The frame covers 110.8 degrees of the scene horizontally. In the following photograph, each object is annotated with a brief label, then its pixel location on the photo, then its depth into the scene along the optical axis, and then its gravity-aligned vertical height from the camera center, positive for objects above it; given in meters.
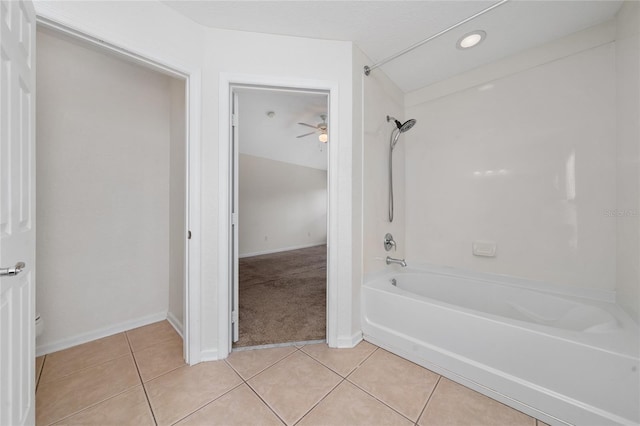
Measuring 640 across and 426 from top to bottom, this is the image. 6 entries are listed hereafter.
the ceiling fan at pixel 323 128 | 3.59 +1.42
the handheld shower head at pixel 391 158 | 2.05 +0.52
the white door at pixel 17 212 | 0.76 +0.00
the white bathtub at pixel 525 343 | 1.00 -0.75
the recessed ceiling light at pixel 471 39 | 1.60 +1.30
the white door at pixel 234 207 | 1.66 +0.04
